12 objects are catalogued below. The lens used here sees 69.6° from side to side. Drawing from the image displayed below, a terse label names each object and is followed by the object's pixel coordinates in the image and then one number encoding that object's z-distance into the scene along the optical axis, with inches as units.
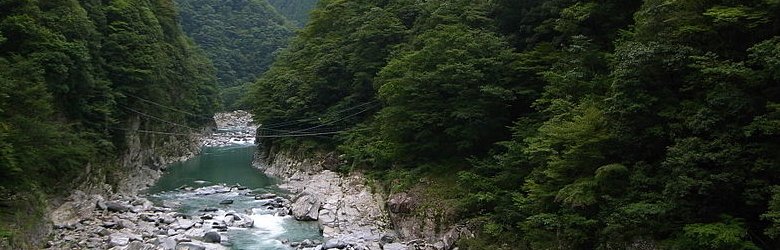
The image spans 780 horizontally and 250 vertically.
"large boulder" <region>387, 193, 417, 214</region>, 776.9
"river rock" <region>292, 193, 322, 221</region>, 901.2
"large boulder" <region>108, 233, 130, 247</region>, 723.4
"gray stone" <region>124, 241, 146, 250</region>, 690.2
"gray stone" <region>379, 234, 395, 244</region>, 743.7
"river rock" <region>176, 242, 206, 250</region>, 713.0
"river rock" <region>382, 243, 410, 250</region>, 704.6
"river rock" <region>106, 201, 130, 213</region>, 900.0
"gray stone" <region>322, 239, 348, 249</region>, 730.2
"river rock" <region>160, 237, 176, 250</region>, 706.9
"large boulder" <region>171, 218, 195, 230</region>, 837.2
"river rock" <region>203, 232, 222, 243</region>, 763.4
